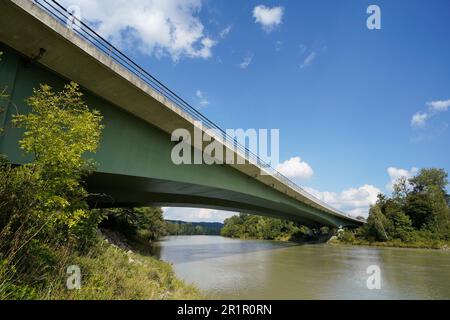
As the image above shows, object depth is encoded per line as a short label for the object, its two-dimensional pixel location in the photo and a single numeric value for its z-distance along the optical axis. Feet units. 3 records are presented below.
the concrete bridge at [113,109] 25.72
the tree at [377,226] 179.32
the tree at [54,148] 18.49
